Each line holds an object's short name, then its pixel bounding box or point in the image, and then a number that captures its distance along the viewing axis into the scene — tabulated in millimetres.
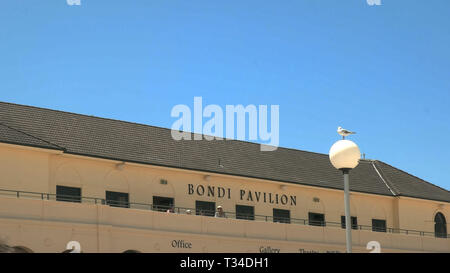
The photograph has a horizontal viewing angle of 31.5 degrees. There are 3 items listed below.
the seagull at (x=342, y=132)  19786
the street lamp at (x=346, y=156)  17906
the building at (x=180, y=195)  35094
